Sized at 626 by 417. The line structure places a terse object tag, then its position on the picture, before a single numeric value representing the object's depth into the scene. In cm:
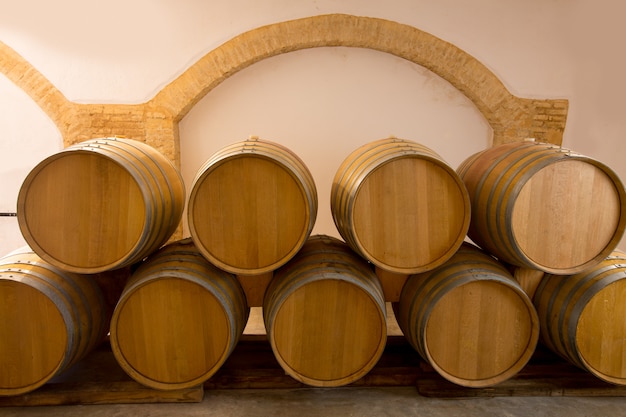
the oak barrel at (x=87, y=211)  213
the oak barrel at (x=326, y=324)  220
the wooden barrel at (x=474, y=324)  224
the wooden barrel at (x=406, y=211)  217
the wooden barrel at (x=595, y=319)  229
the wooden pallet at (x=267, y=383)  234
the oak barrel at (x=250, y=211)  217
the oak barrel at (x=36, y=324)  216
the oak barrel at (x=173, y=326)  221
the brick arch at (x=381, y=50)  452
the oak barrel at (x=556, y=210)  216
